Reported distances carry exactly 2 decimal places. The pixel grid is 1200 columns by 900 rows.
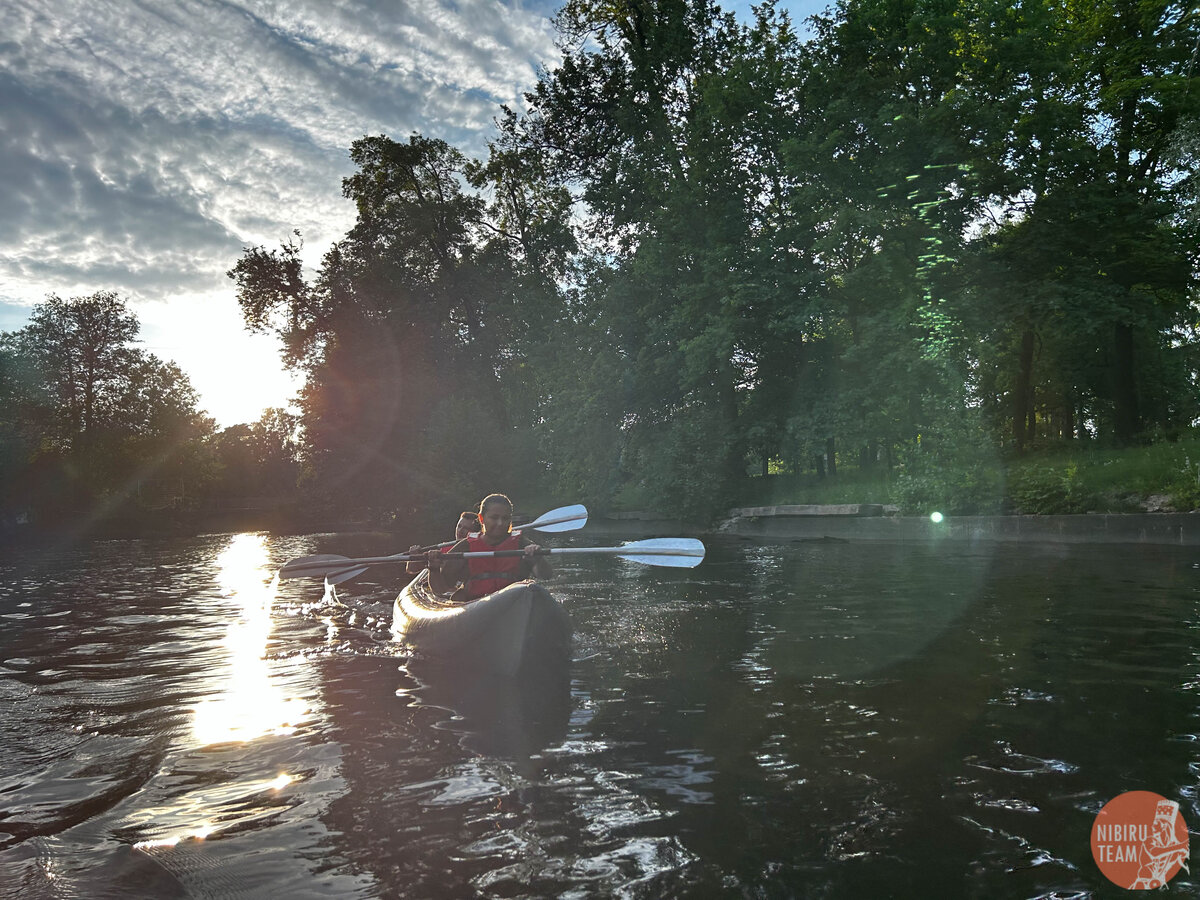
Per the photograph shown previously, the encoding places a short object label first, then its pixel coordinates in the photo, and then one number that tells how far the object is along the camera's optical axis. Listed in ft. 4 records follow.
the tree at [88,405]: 155.53
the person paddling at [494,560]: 30.50
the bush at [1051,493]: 55.52
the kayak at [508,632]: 24.36
